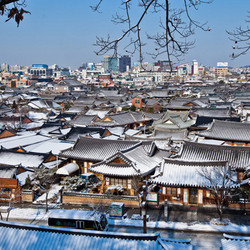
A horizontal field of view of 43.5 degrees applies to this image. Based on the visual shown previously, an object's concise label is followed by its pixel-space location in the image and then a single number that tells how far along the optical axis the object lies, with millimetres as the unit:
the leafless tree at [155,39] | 4188
